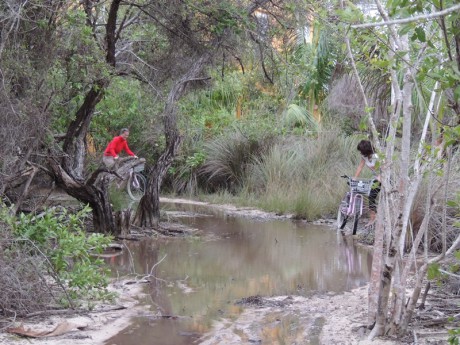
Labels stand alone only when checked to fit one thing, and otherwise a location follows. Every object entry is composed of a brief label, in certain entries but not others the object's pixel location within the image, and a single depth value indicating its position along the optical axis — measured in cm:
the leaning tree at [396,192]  603
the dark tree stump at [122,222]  1313
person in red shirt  1694
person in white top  1219
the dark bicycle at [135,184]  1956
